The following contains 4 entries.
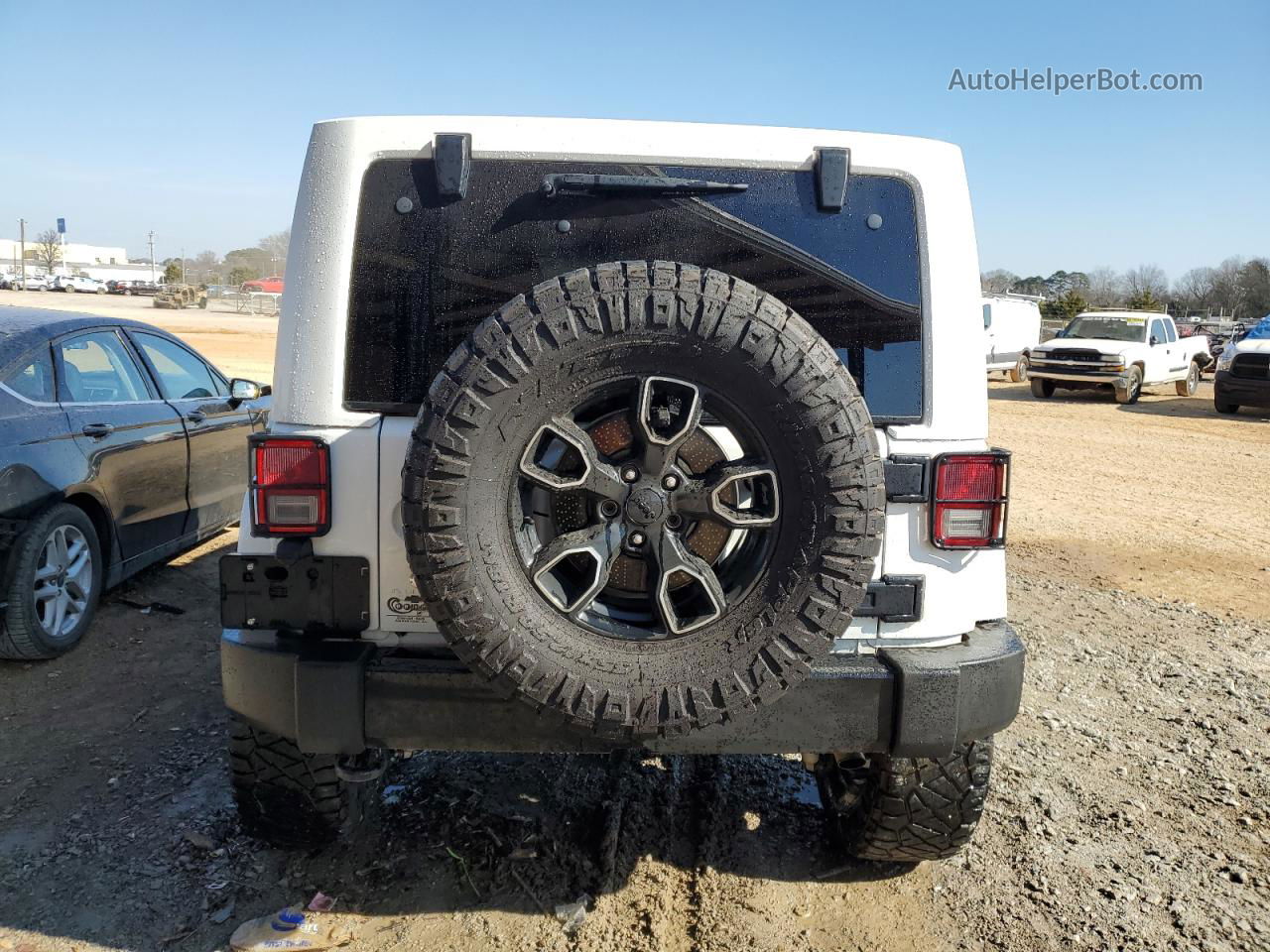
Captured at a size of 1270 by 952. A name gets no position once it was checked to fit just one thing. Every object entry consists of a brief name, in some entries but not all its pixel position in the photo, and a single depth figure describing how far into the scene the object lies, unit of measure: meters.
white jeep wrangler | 2.28
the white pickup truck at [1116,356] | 19.31
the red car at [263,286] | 73.04
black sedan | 4.40
